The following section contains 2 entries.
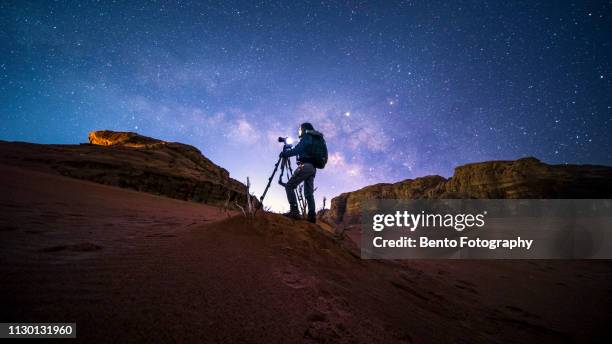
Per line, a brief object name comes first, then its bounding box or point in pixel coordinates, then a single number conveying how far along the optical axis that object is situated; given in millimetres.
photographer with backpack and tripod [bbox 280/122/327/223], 4754
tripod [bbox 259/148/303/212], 4764
